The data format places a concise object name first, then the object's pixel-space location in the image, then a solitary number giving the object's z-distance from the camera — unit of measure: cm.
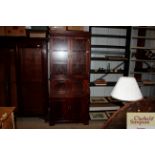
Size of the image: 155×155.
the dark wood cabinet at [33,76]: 331
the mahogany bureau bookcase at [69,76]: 324
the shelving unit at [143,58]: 358
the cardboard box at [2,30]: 313
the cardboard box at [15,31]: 312
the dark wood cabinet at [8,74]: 329
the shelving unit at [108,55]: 362
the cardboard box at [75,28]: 317
